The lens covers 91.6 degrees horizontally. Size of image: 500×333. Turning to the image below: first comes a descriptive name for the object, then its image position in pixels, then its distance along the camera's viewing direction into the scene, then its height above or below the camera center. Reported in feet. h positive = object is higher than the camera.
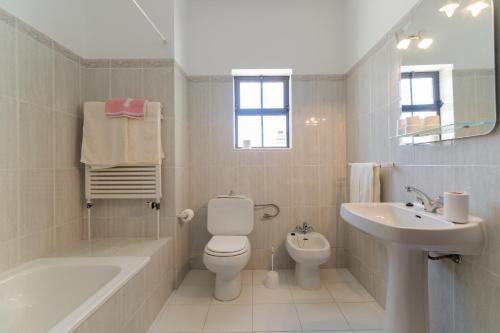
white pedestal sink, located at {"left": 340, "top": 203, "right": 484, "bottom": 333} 3.30 -1.18
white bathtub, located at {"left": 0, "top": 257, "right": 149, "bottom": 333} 4.41 -2.33
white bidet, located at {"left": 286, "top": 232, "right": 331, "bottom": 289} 6.76 -2.50
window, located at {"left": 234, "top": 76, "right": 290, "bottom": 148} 9.20 +2.17
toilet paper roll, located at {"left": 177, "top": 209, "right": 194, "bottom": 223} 7.38 -1.43
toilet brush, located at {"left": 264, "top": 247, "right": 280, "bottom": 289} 7.16 -3.36
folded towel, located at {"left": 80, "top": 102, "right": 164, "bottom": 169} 6.68 +0.84
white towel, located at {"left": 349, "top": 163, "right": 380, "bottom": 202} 6.16 -0.44
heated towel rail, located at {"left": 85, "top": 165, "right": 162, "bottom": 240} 6.92 -0.41
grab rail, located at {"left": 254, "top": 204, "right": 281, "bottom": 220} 8.46 -1.56
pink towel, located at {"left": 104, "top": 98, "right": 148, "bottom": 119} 6.64 +1.67
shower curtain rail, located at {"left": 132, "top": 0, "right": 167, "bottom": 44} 6.81 +3.84
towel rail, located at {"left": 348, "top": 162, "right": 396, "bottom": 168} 5.82 +0.02
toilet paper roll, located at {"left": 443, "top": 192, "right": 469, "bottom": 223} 3.49 -0.61
